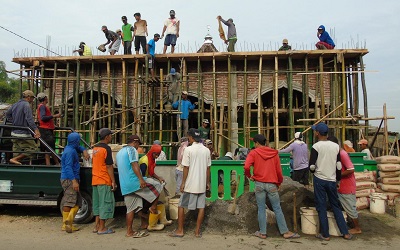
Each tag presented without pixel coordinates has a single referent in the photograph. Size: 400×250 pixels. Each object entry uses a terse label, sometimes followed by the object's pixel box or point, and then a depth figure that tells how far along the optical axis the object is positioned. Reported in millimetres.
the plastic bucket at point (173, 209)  6496
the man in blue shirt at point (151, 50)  11648
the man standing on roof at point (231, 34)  12984
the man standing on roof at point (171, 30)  12797
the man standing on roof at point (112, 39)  13312
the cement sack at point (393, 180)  7914
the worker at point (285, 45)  12297
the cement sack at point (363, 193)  7684
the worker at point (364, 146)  9670
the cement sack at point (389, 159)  8023
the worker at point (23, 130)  6957
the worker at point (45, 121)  7352
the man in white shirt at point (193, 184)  5598
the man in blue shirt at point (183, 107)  11516
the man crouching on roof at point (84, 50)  13312
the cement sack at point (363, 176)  7820
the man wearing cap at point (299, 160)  7781
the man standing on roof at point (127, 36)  13023
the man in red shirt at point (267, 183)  5564
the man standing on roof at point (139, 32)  12766
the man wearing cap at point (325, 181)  5527
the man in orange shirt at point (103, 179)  5734
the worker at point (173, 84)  11586
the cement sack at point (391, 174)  7957
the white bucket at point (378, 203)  7223
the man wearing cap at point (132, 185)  5594
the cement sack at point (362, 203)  7547
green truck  6422
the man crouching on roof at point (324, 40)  12109
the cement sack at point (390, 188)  7834
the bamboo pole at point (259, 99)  11755
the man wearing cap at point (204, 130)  10445
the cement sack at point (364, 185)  7758
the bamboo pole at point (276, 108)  11438
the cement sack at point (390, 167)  7930
